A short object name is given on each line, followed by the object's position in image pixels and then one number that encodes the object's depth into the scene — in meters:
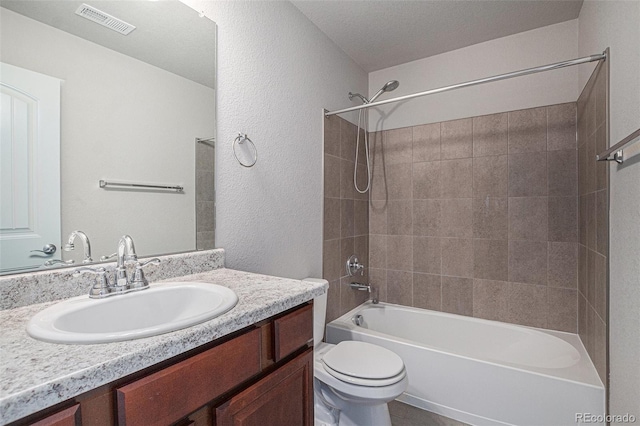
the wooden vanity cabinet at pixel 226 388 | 0.55
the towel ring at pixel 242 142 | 1.48
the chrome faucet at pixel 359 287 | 2.47
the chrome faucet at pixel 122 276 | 0.92
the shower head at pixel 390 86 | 2.15
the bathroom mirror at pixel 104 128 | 0.87
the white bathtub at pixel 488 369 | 1.50
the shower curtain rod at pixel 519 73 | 1.39
